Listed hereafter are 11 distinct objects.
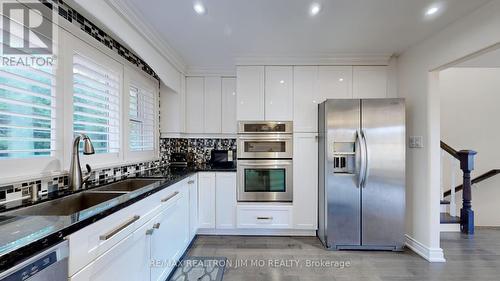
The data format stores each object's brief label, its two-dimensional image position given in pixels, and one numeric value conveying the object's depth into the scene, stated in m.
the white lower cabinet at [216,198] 3.28
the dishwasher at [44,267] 0.75
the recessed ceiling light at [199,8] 2.03
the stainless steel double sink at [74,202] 1.33
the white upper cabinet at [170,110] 3.56
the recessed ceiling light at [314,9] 2.03
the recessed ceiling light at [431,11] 2.10
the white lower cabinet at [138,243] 1.11
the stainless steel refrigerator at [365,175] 2.83
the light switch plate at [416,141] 2.77
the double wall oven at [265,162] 3.25
